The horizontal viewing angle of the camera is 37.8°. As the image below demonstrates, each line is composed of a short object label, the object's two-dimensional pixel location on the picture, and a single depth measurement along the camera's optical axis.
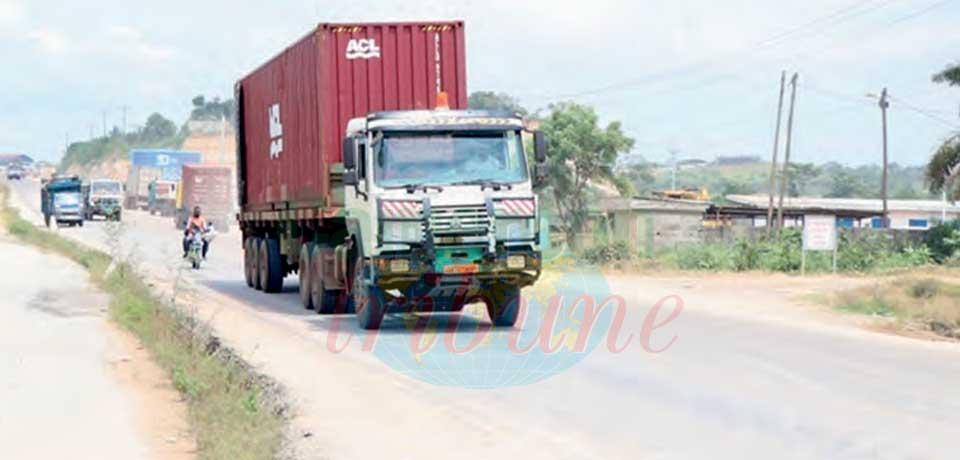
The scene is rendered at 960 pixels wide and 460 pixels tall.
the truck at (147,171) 95.53
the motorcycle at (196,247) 33.58
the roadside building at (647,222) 42.78
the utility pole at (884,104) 56.69
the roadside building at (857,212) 61.41
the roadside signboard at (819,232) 30.78
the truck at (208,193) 64.38
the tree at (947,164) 34.25
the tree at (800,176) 127.50
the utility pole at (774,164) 53.88
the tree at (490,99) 66.94
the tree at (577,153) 56.53
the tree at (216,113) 190.51
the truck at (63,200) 61.47
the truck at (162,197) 85.07
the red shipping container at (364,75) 19.61
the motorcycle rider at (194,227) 34.03
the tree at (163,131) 196.38
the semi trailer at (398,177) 16.83
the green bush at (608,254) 37.06
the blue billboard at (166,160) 95.75
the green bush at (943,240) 41.91
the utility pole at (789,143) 53.03
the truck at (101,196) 70.81
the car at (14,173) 164.60
